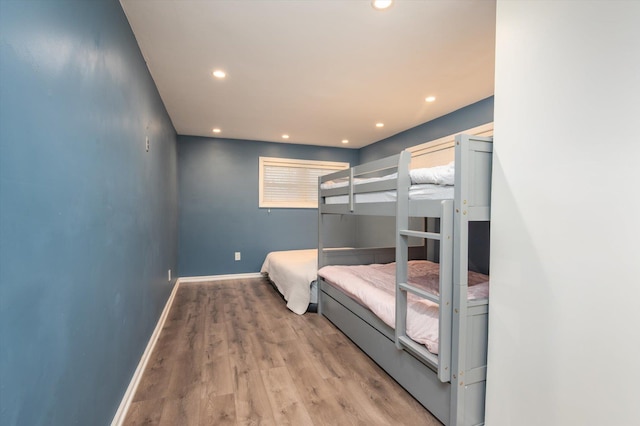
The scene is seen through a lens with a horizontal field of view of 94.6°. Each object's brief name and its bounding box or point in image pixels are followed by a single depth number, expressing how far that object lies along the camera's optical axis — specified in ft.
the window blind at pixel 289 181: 16.20
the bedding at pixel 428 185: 5.11
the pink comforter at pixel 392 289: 5.71
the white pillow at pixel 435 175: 5.04
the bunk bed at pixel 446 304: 4.79
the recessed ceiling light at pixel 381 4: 5.19
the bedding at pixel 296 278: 10.78
